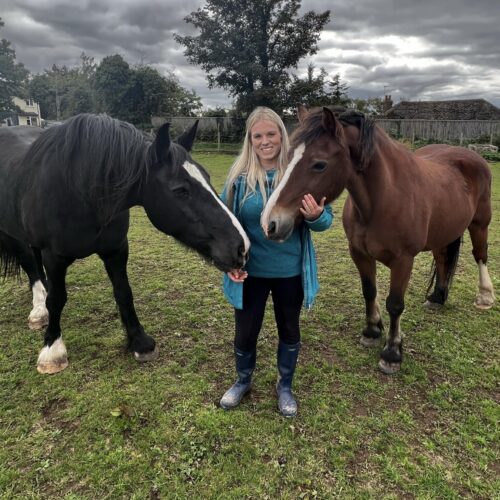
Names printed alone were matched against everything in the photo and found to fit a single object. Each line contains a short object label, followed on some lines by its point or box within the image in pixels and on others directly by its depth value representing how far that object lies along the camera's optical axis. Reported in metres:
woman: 2.19
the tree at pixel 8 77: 35.41
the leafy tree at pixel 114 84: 24.23
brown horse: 2.12
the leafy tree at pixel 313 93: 21.45
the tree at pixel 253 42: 21.78
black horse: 2.24
